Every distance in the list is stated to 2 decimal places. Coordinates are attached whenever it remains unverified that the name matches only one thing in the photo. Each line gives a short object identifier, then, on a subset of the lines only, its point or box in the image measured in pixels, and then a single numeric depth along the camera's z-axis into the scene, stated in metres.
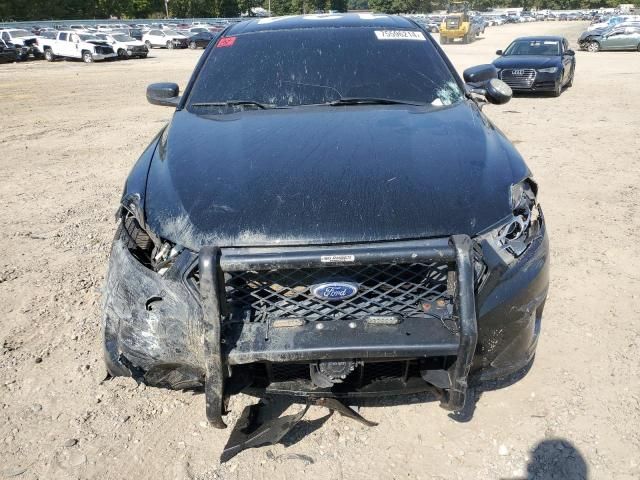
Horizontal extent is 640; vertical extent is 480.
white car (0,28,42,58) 30.02
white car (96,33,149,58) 29.78
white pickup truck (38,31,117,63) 28.69
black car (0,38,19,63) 27.60
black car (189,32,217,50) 32.34
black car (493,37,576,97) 11.95
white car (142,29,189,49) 39.56
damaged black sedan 1.86
